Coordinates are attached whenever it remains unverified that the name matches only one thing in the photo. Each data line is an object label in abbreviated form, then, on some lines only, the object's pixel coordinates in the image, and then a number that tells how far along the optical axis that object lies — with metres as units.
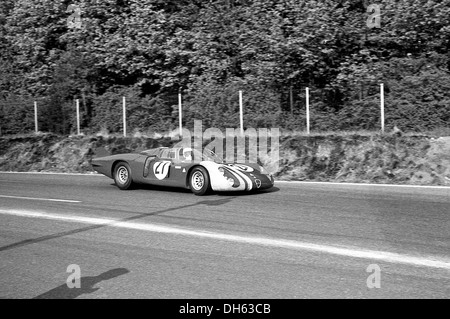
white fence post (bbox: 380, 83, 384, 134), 15.83
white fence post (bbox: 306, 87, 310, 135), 16.60
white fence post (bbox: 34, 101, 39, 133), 21.92
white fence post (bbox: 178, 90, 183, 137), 18.91
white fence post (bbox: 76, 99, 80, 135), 21.25
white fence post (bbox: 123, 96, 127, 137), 19.80
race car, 11.02
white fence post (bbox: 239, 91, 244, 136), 17.70
